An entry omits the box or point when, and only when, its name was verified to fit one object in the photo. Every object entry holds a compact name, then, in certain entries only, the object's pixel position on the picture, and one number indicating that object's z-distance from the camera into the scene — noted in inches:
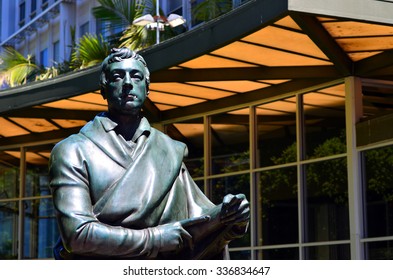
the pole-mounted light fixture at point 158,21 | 935.7
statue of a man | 163.0
